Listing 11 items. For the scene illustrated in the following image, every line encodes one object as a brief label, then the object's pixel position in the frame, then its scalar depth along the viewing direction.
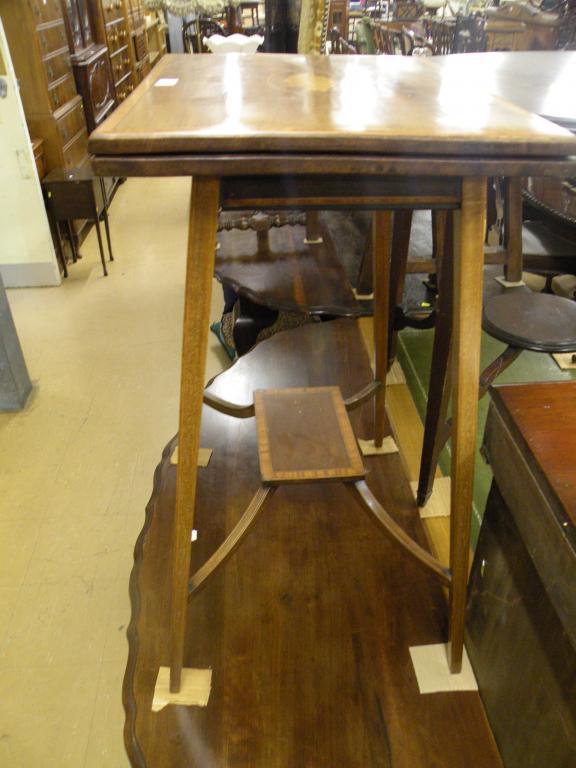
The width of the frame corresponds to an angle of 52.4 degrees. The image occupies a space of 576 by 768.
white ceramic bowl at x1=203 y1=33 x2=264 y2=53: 3.05
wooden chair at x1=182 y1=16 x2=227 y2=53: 4.82
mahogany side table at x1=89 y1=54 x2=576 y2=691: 0.60
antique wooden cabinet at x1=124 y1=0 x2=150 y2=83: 4.60
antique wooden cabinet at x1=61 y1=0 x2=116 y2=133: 3.24
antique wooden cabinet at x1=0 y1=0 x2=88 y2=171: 2.58
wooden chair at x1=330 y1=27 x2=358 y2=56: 3.45
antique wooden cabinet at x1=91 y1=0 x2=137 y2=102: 3.70
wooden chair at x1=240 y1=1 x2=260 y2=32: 6.35
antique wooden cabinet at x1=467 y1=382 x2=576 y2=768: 0.65
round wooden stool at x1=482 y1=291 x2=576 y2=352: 1.08
